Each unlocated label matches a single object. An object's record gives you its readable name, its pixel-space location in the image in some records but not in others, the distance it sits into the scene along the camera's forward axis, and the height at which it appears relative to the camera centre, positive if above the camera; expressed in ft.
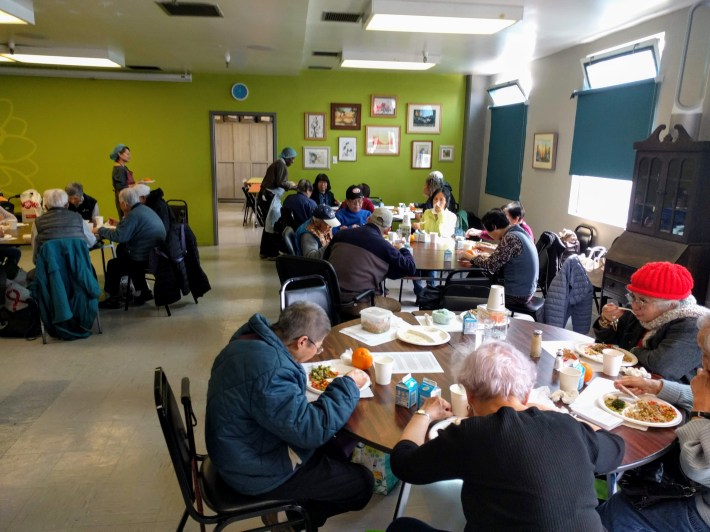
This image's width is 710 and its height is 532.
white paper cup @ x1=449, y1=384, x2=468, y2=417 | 5.62 -2.63
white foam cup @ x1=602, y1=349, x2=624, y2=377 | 6.90 -2.65
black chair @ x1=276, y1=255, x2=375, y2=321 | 11.10 -2.57
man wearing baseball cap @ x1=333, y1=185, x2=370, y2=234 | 17.70 -1.96
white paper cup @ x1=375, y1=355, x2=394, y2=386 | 6.47 -2.66
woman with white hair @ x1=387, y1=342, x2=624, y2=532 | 3.84 -2.32
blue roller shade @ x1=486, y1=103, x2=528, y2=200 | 24.41 +0.37
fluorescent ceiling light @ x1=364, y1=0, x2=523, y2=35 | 13.07 +3.55
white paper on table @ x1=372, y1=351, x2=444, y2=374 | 6.98 -2.82
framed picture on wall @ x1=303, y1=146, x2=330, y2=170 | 28.09 -0.24
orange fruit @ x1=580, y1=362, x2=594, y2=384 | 6.64 -2.69
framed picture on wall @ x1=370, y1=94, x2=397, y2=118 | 27.89 +2.54
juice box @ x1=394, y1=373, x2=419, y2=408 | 5.91 -2.67
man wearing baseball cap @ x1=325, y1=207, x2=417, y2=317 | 11.69 -2.38
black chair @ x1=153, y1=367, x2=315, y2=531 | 5.29 -3.72
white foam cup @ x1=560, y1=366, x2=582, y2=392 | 6.23 -2.59
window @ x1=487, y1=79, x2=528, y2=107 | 24.35 +3.14
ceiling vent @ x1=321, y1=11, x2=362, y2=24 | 16.00 +4.19
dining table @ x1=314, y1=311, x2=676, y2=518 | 5.32 -2.84
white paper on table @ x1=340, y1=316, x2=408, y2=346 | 7.95 -2.79
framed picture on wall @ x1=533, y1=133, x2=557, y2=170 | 21.24 +0.35
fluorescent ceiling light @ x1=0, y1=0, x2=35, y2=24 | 12.99 +3.39
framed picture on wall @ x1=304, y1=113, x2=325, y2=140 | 27.71 +1.40
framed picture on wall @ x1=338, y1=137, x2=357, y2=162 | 28.25 +0.24
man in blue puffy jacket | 5.23 -2.71
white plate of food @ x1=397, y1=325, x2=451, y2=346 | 7.88 -2.75
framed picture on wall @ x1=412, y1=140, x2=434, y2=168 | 28.73 +0.17
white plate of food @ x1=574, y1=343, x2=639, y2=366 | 7.25 -2.71
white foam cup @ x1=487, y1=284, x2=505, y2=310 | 8.43 -2.26
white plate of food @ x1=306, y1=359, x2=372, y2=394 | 6.30 -2.77
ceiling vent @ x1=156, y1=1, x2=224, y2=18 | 13.32 +3.63
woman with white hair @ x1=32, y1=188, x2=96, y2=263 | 13.79 -2.00
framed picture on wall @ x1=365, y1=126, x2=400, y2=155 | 28.27 +0.77
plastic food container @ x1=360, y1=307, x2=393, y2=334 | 8.23 -2.60
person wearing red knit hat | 6.86 -2.12
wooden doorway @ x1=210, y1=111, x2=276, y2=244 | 44.24 -0.07
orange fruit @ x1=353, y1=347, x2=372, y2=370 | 6.88 -2.68
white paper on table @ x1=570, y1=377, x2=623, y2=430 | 5.66 -2.79
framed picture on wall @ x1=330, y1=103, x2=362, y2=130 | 27.78 +1.98
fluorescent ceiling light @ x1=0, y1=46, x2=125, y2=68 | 19.40 +3.38
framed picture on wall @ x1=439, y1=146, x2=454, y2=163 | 29.09 +0.12
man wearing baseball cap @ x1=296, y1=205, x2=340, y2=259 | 13.62 -2.15
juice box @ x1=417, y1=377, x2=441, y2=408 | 5.92 -2.64
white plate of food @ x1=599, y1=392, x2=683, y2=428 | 5.68 -2.76
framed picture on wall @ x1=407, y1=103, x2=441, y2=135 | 28.25 +2.02
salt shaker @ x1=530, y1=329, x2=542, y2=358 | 7.38 -2.62
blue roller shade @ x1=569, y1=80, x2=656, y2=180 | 15.79 +1.09
